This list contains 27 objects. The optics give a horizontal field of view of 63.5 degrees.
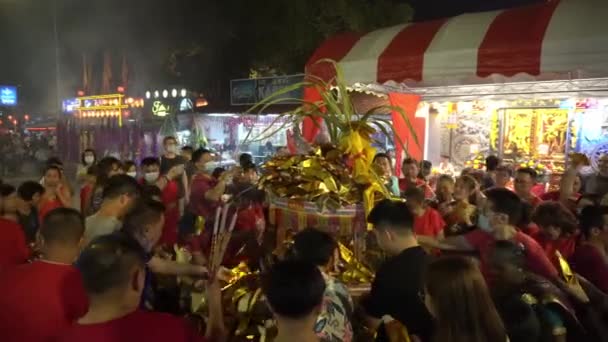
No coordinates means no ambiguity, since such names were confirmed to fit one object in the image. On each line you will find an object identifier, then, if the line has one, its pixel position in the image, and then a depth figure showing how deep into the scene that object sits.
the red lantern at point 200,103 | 14.17
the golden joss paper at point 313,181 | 2.67
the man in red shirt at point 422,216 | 3.73
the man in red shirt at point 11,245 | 2.80
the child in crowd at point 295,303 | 1.61
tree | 11.31
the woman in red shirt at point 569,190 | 4.71
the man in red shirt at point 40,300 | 1.98
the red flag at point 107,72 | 19.83
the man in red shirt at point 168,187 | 4.69
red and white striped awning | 4.45
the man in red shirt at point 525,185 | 4.57
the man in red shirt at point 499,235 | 2.70
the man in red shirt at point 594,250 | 3.02
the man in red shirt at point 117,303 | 1.56
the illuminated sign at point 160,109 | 15.18
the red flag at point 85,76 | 21.47
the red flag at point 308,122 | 5.69
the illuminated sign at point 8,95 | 30.57
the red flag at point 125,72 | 18.88
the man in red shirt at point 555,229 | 3.23
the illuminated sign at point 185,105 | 14.29
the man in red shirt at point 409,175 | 5.52
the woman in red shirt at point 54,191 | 4.59
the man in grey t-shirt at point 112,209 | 3.09
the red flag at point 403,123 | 7.63
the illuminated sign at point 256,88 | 10.59
